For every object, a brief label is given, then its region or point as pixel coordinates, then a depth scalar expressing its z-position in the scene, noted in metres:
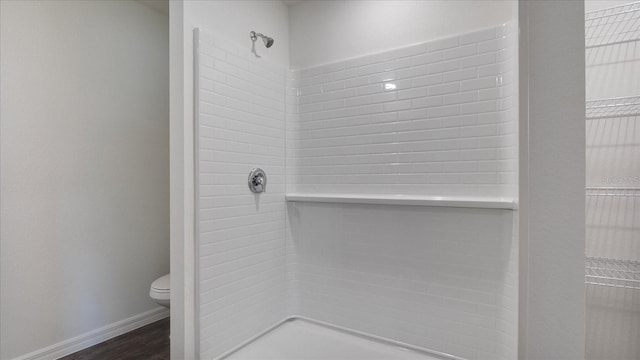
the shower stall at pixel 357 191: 1.58
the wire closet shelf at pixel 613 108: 1.39
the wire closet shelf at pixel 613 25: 1.40
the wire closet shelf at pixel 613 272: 1.41
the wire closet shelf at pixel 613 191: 1.40
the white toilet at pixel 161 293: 2.04
